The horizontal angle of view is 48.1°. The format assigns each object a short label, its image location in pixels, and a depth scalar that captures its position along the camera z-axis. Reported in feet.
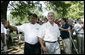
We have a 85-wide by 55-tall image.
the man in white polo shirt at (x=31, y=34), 7.61
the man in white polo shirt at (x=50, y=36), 7.31
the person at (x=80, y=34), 12.23
